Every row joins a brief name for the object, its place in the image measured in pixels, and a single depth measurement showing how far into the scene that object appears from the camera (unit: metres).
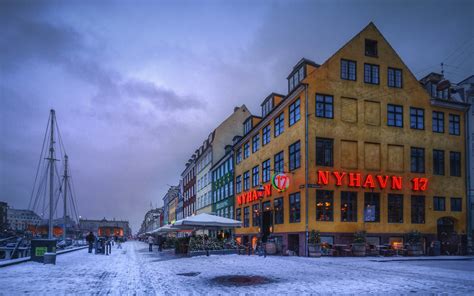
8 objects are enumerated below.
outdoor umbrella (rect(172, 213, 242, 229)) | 27.36
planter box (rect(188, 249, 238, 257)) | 27.56
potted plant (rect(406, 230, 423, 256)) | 27.28
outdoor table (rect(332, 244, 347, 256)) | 26.81
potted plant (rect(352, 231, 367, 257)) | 26.36
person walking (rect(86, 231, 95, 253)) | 36.83
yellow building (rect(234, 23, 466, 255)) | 28.02
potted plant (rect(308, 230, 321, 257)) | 25.98
